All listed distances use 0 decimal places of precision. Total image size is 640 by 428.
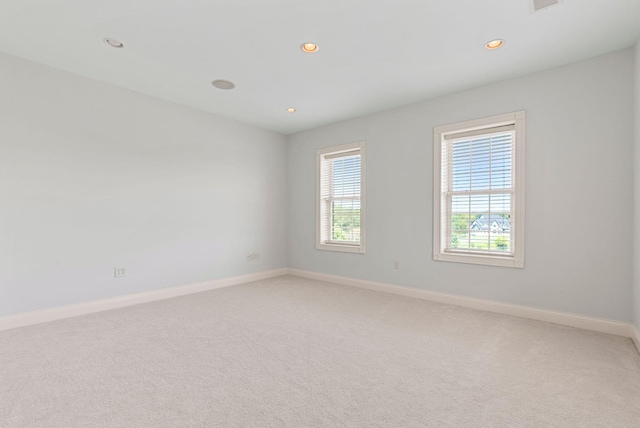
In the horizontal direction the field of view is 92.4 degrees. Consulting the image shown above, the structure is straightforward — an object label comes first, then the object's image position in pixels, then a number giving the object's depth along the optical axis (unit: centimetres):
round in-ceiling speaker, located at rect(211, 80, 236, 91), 349
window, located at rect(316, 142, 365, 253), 484
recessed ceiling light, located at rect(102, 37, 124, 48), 267
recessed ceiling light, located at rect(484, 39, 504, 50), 268
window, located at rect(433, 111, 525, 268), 335
